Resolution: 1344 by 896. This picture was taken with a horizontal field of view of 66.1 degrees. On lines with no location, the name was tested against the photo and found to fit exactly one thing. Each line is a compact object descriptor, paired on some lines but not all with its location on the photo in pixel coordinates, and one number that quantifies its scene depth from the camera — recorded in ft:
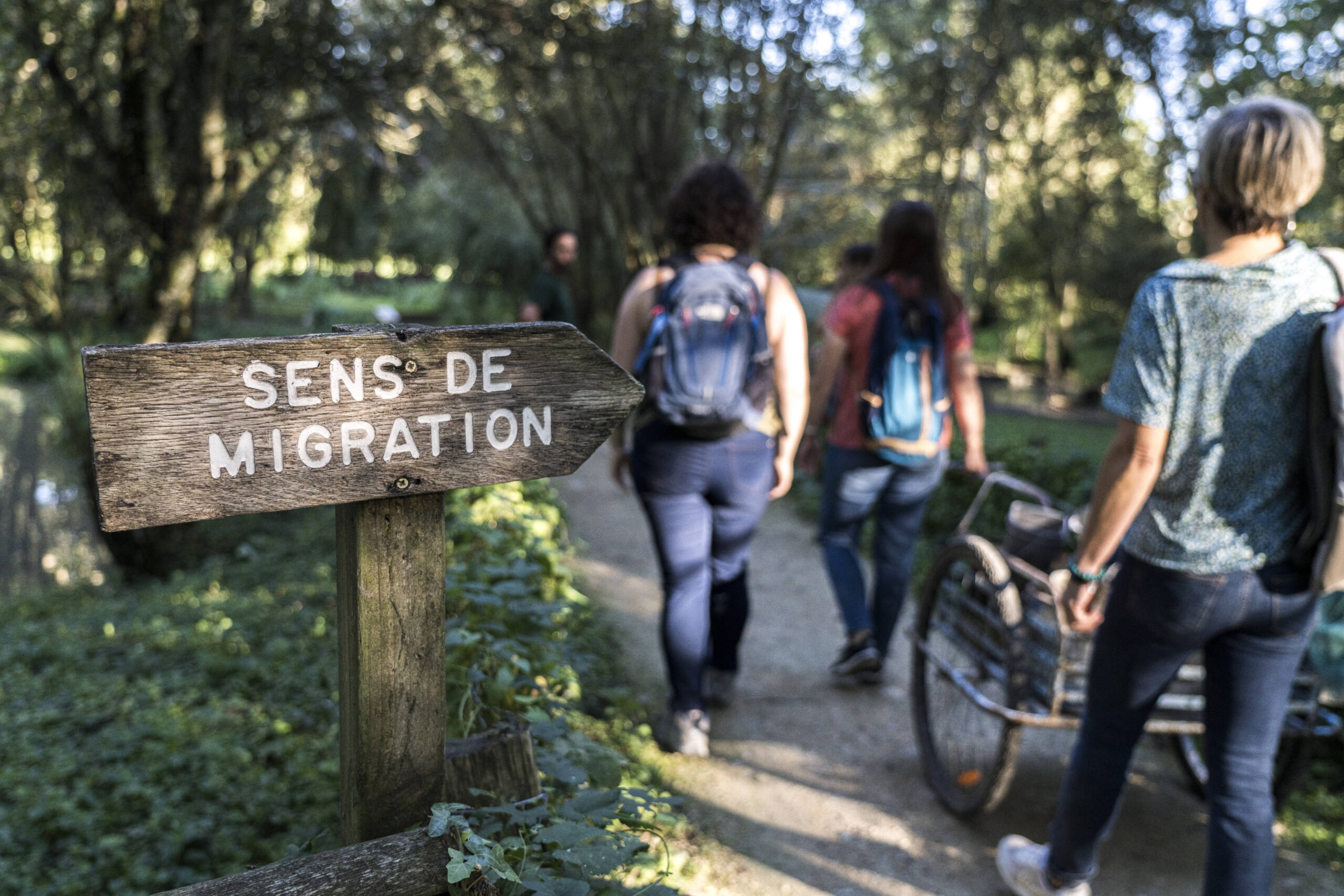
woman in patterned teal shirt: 7.46
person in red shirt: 13.94
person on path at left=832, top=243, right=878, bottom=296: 19.76
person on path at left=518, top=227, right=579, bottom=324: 24.53
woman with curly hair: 11.30
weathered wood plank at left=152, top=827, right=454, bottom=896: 5.18
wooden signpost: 4.73
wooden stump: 6.48
